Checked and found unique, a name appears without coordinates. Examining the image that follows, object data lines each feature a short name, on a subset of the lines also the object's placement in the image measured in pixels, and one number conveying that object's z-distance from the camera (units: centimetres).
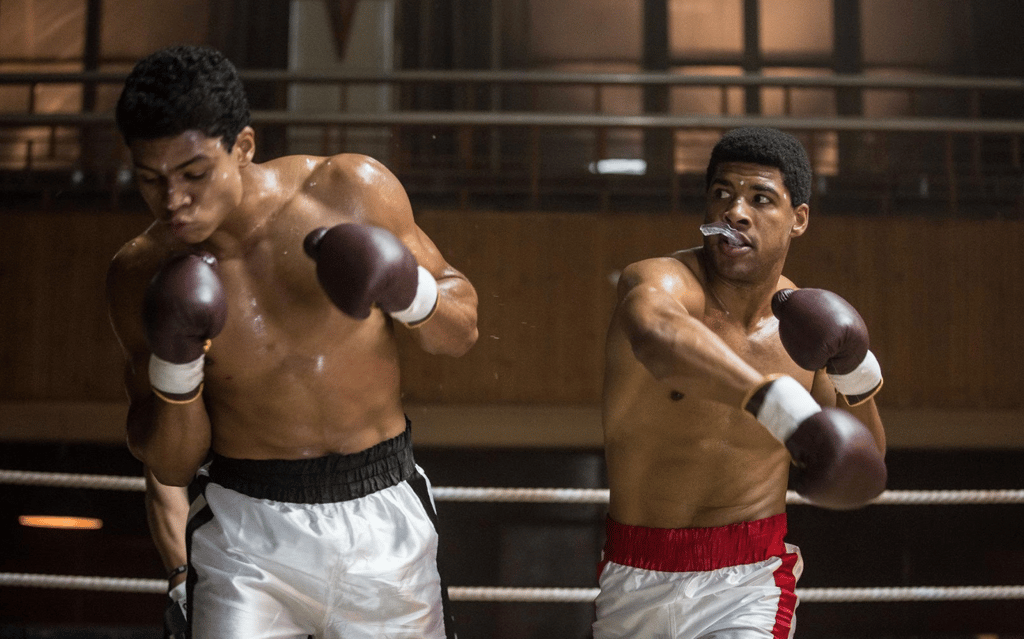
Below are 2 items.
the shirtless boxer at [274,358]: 347
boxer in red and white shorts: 370
